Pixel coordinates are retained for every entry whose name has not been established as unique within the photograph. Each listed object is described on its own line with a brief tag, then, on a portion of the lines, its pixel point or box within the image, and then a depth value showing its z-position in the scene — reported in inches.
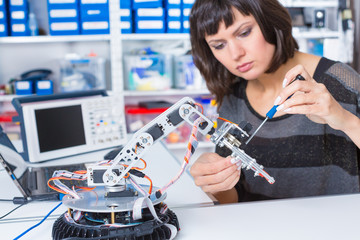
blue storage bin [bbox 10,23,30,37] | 105.3
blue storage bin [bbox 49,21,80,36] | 106.7
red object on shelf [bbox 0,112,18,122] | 104.5
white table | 30.9
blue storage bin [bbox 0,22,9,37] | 104.0
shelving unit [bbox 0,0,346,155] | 108.7
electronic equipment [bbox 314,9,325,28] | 120.3
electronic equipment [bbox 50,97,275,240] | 28.9
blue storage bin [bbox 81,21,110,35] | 107.7
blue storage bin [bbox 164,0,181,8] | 110.7
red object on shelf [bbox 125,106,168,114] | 111.7
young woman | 45.8
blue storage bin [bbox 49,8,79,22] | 105.5
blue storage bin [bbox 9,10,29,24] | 104.5
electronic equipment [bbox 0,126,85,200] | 40.8
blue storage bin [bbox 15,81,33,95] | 106.3
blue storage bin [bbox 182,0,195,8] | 111.5
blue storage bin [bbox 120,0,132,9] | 109.3
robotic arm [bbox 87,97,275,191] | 29.6
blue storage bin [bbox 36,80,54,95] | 107.5
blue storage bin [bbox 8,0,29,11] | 104.3
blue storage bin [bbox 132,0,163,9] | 109.9
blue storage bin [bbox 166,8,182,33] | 111.7
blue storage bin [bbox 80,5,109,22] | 106.3
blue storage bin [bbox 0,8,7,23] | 102.8
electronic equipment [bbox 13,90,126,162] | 56.8
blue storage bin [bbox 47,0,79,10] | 105.0
